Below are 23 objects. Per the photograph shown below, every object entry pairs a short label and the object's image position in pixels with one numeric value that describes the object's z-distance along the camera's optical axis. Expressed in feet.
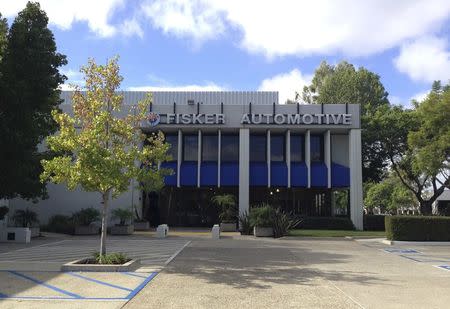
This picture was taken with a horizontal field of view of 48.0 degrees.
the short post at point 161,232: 84.43
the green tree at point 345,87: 184.44
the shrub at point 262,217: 90.07
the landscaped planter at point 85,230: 92.49
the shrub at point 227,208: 99.71
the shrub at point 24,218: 91.55
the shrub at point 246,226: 93.91
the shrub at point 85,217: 94.58
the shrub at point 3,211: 81.36
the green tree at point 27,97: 68.69
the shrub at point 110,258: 44.04
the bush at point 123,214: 95.66
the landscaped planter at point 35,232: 81.96
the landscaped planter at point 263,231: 89.97
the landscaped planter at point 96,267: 41.78
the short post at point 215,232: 83.41
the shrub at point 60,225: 94.10
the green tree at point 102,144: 43.93
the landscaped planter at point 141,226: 107.04
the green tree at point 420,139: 108.58
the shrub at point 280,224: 89.10
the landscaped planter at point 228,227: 102.32
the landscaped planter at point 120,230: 93.09
